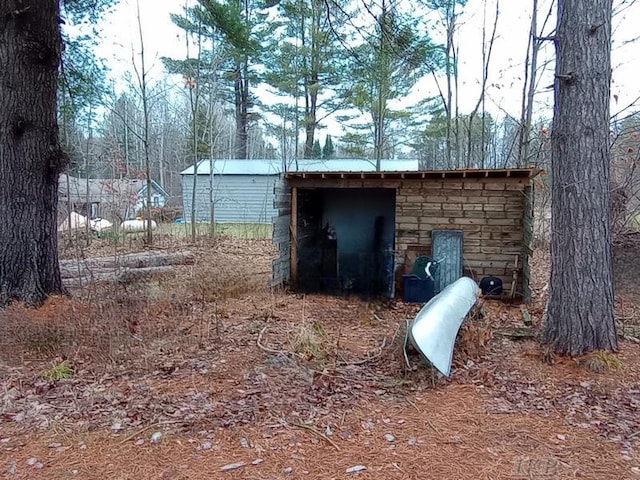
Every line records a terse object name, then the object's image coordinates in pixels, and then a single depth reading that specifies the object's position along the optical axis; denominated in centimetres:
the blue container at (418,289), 704
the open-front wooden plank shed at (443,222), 688
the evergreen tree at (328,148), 2321
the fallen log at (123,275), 647
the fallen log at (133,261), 724
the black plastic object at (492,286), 694
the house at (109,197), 1314
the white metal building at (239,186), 1927
